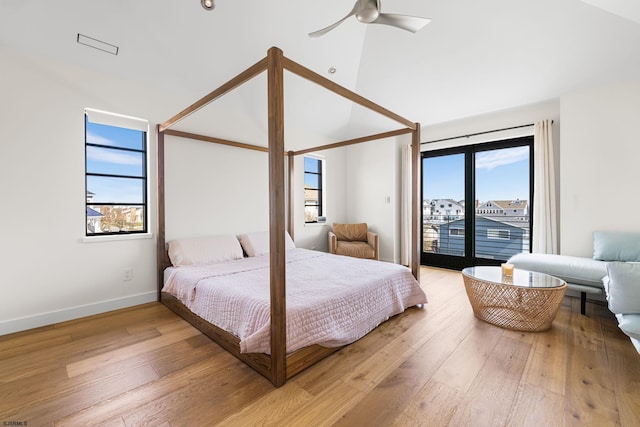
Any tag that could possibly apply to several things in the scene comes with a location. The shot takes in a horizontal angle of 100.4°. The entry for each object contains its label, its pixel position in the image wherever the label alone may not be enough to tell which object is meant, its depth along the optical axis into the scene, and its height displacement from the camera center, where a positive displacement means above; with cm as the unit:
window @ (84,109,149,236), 280 +45
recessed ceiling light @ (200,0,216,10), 242 +192
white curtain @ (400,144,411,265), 482 +11
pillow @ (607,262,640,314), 170 -50
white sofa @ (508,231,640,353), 173 -52
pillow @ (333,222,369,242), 491 -35
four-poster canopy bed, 162 -14
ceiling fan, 200 +155
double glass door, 398 +17
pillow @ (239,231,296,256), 361 -40
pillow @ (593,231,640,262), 275 -36
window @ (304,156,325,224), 503 +46
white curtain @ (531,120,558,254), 354 +26
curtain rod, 383 +126
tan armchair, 458 -51
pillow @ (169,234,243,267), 299 -43
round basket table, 224 -76
